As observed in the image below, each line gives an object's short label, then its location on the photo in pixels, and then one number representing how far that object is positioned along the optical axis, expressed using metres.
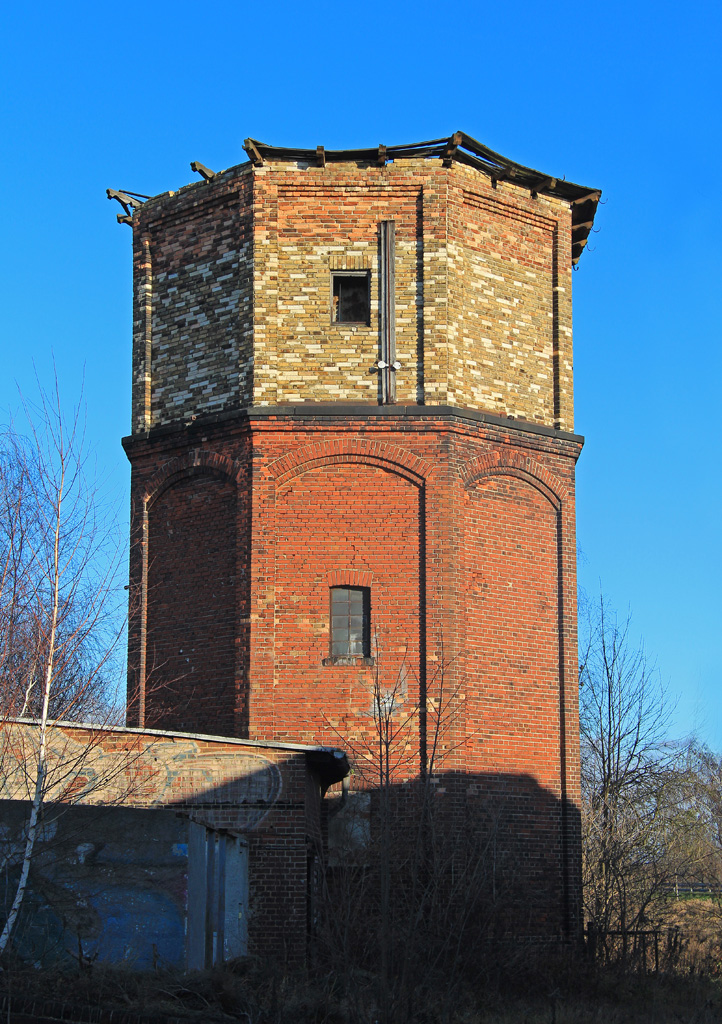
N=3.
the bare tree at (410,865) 11.77
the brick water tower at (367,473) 17.00
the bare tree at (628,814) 22.58
